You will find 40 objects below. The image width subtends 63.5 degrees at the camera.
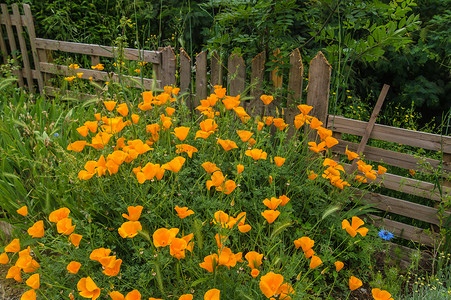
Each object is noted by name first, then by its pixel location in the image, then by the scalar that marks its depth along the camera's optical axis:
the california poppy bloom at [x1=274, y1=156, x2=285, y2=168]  1.87
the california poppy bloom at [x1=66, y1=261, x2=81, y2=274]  1.38
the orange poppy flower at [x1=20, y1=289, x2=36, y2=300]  1.45
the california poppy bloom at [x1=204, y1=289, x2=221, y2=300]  1.23
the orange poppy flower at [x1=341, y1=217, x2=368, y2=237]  1.64
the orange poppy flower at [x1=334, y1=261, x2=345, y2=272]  1.59
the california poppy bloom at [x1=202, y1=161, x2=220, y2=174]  1.71
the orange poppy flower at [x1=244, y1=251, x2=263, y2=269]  1.37
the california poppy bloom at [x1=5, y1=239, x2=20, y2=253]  1.53
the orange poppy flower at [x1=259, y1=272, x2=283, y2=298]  1.22
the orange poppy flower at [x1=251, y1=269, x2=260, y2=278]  1.33
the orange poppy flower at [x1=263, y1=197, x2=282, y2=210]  1.55
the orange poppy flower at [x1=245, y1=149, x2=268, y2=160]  1.76
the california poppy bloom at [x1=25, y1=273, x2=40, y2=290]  1.38
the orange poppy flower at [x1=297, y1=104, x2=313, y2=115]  2.20
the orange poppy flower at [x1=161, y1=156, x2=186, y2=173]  1.57
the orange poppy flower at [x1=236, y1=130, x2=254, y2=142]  1.88
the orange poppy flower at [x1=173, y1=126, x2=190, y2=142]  1.86
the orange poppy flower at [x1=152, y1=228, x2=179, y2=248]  1.32
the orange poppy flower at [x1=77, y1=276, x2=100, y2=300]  1.30
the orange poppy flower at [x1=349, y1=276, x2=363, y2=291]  1.53
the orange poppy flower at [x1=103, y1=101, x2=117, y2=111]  2.19
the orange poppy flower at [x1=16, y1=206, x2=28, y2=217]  1.61
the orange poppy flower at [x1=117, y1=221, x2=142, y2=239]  1.40
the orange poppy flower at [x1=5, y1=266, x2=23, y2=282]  1.49
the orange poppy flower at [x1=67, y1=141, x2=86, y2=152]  1.90
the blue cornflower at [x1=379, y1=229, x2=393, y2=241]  2.30
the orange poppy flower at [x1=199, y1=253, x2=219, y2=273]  1.31
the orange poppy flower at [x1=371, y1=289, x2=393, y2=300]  1.47
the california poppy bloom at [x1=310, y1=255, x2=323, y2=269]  1.48
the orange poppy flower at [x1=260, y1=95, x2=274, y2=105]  2.36
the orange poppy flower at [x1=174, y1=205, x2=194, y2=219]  1.47
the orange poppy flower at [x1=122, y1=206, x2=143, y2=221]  1.46
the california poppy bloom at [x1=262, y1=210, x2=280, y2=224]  1.48
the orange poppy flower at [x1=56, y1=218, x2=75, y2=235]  1.42
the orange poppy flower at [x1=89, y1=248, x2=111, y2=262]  1.34
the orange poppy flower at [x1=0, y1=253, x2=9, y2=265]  1.51
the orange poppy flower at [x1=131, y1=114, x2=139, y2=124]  2.06
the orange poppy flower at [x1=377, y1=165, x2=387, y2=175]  2.12
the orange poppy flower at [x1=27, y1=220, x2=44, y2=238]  1.48
